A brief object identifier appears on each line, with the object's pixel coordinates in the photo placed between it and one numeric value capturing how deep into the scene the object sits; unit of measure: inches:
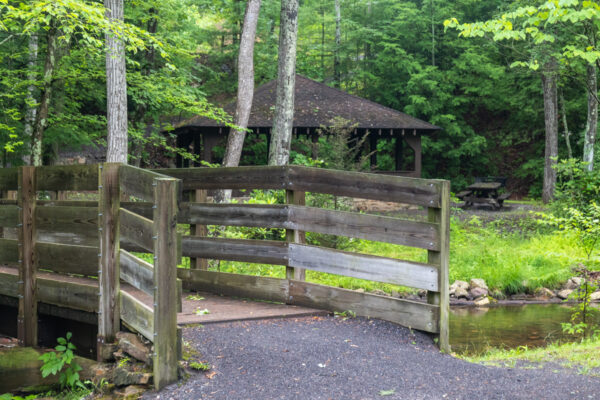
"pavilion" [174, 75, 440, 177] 886.4
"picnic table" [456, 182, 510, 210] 898.7
